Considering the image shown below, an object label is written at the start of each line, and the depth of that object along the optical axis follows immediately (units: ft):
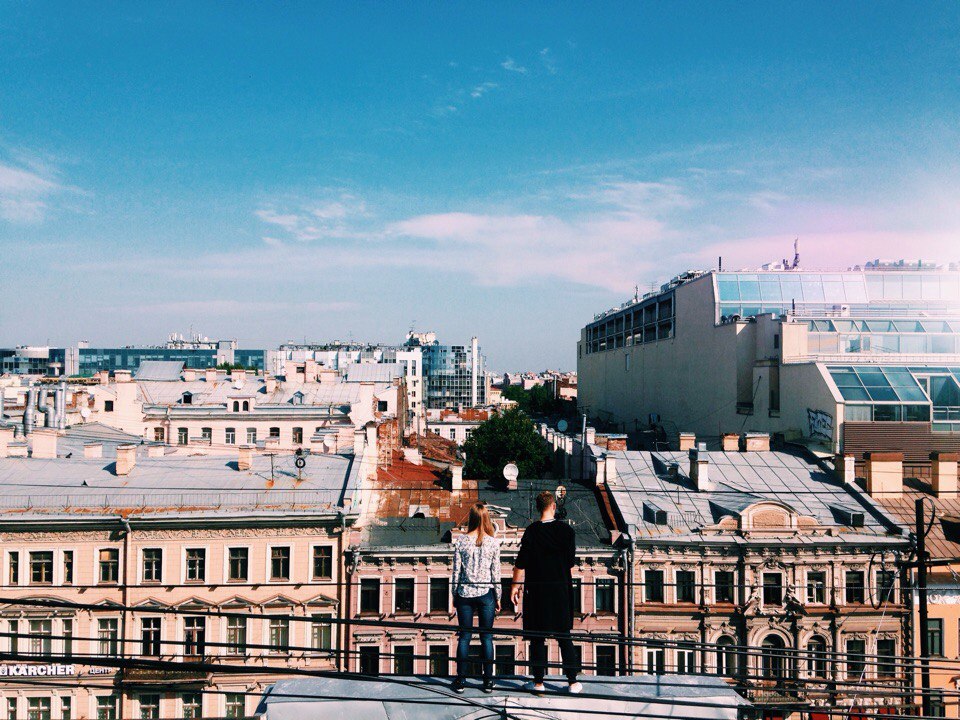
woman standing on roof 20.97
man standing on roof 20.13
